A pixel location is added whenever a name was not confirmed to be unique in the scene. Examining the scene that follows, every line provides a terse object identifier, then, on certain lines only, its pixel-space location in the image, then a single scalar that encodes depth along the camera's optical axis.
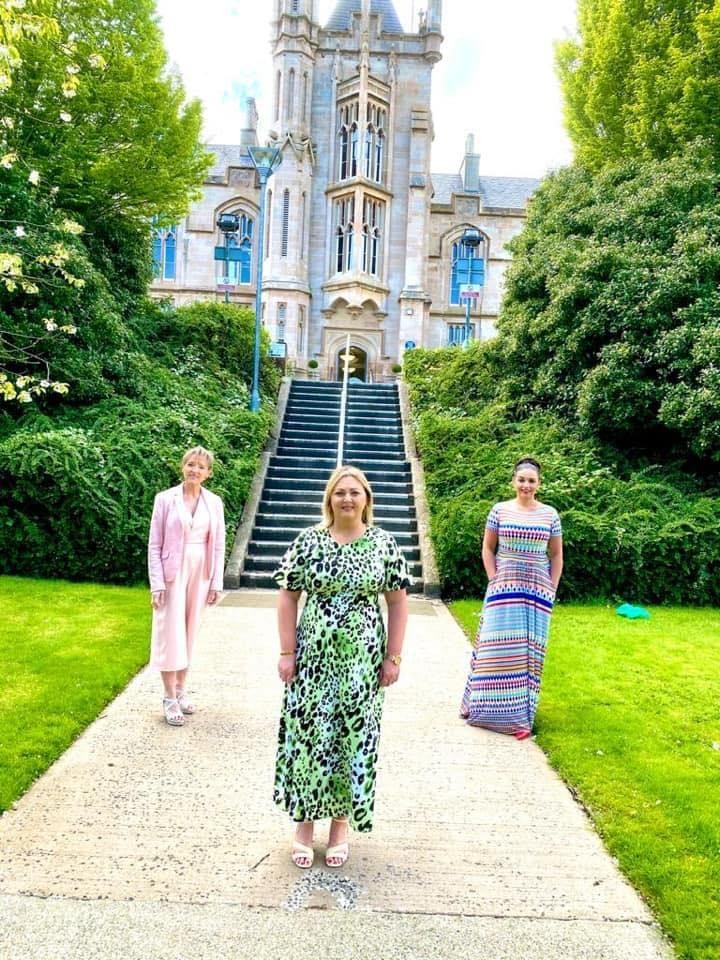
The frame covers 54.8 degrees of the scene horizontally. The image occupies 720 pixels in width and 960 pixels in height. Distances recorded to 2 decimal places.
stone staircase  10.91
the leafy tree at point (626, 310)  11.10
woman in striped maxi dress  4.91
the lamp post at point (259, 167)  14.27
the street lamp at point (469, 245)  19.45
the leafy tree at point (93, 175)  11.65
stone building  30.27
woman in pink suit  4.86
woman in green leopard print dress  3.12
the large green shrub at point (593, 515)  9.30
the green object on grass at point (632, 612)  8.56
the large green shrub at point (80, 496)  9.13
